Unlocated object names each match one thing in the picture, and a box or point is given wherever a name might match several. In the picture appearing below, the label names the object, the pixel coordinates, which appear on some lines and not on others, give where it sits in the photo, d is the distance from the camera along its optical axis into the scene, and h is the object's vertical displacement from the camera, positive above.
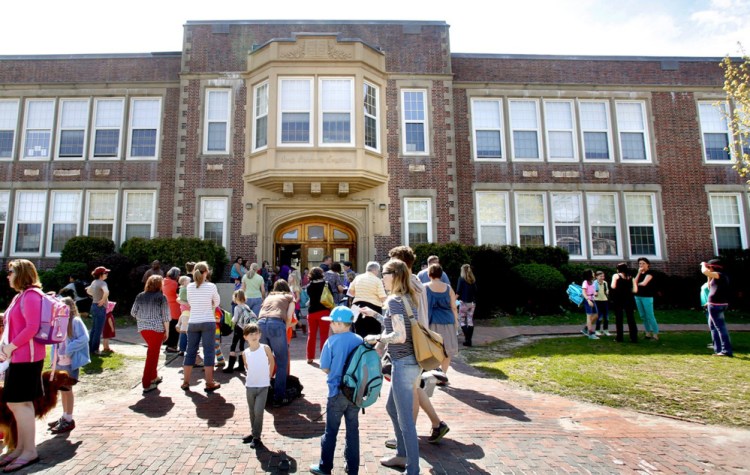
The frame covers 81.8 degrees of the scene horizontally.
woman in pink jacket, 4.28 -0.70
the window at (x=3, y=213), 16.77 +3.07
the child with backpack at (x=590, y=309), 10.88 -0.58
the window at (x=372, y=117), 15.93 +6.32
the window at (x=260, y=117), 15.84 +6.34
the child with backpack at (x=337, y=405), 3.93 -1.05
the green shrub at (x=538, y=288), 14.15 -0.06
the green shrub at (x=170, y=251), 13.91 +1.28
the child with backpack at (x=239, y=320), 7.40 -0.51
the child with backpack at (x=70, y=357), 5.16 -0.82
